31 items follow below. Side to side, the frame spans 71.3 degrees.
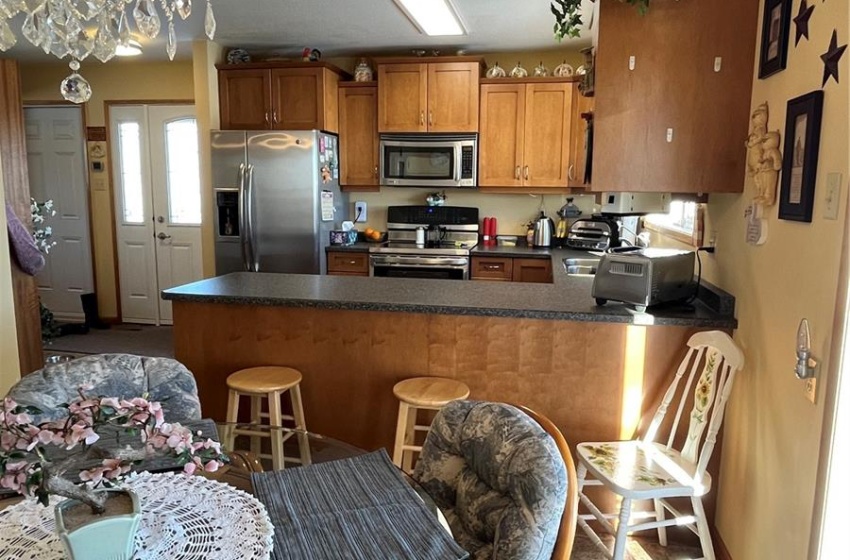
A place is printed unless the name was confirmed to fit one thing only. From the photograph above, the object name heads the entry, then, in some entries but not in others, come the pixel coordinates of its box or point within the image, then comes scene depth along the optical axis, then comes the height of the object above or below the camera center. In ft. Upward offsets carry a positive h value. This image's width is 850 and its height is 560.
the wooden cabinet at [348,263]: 15.66 -1.52
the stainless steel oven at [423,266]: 15.01 -1.51
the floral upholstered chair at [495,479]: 3.90 -2.01
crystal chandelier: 6.59 +2.00
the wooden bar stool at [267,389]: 7.84 -2.42
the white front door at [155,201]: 18.17 +0.09
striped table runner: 3.77 -2.15
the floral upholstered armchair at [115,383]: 5.74 -1.83
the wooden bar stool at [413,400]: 7.39 -2.39
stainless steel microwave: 15.67 +1.24
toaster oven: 7.65 -0.90
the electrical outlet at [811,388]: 5.00 -1.50
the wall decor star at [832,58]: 4.91 +1.28
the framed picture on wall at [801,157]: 5.28 +0.50
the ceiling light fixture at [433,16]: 11.82 +4.05
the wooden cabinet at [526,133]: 15.20 +1.94
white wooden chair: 6.31 -2.90
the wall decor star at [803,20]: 5.61 +1.83
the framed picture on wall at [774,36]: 6.21 +1.89
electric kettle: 15.92 -0.63
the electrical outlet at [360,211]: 17.65 -0.15
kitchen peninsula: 7.88 -1.94
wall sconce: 5.01 -1.24
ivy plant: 7.84 +2.52
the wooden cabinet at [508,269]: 14.79 -1.54
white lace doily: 3.59 -2.08
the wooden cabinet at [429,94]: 15.34 +2.92
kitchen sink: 13.21 -1.29
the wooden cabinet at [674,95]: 7.36 +1.45
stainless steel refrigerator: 14.89 +0.18
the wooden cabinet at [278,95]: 15.52 +2.88
